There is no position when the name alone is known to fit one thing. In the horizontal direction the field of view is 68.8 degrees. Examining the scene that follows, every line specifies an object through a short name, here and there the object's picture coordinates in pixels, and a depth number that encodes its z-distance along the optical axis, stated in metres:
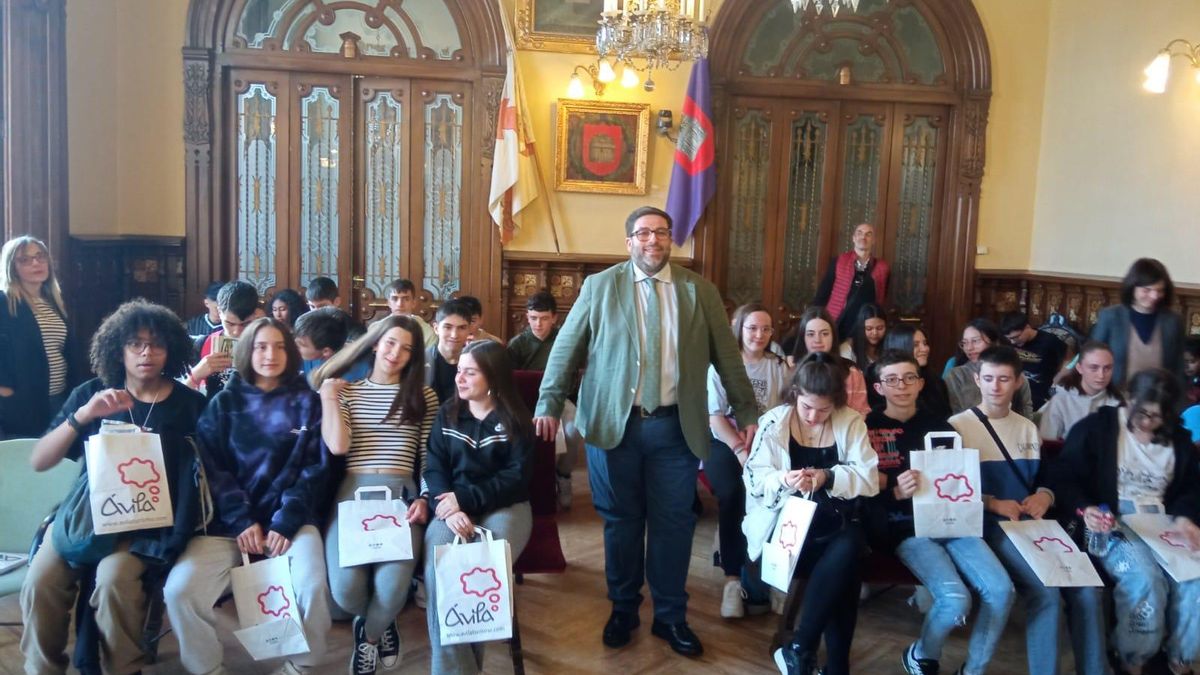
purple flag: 6.69
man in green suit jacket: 3.21
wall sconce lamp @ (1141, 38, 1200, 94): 5.63
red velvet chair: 3.14
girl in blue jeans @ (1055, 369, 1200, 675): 3.05
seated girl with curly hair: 2.69
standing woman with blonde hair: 4.04
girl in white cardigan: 3.00
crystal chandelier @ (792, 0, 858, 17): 4.29
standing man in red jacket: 6.42
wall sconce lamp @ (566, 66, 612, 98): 6.66
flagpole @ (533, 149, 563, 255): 6.73
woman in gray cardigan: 4.36
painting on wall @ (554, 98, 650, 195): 6.70
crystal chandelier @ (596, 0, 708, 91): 4.91
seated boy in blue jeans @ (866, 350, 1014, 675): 2.97
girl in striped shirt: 2.94
